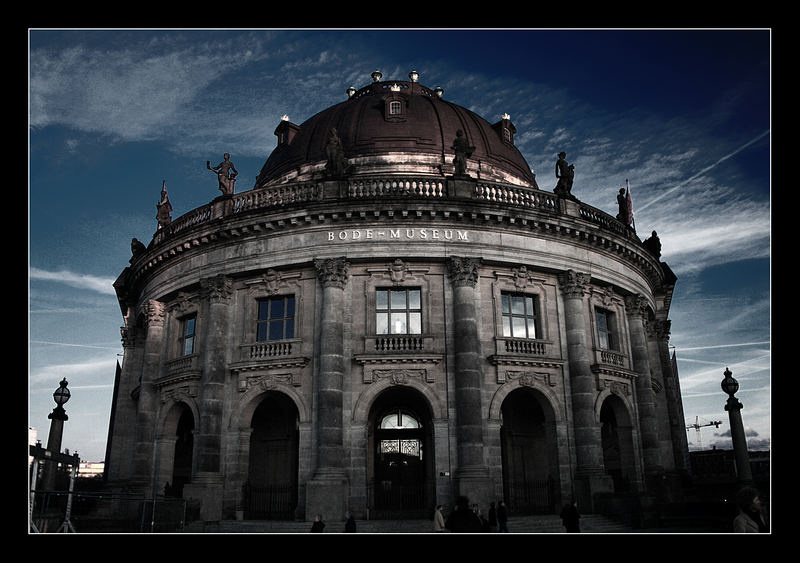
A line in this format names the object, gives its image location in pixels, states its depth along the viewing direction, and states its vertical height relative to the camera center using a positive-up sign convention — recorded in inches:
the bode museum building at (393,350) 954.7 +198.7
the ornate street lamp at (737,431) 1041.6 +74.3
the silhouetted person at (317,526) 630.5 -41.7
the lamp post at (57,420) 1059.4 +100.9
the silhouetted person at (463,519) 433.4 -25.6
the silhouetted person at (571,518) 638.5 -36.6
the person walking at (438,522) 641.0 -39.4
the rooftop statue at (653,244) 1443.2 +499.5
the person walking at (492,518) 711.1 -41.3
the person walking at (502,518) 712.4 -40.5
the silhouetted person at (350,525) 704.2 -45.4
